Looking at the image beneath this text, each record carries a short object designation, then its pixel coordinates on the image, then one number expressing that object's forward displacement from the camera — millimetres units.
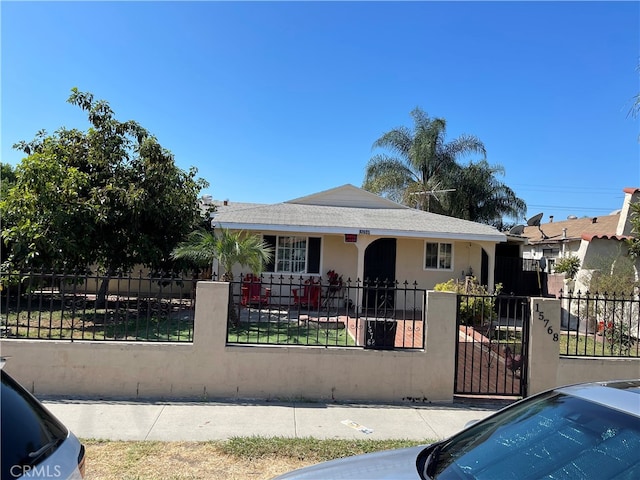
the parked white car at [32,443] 1841
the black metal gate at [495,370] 6254
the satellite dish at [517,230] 18188
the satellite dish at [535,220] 21516
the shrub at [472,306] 10305
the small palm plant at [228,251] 9633
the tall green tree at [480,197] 25719
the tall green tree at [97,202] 9430
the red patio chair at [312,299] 13141
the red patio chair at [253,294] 12312
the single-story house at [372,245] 13562
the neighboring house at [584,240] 13594
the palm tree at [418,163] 26000
